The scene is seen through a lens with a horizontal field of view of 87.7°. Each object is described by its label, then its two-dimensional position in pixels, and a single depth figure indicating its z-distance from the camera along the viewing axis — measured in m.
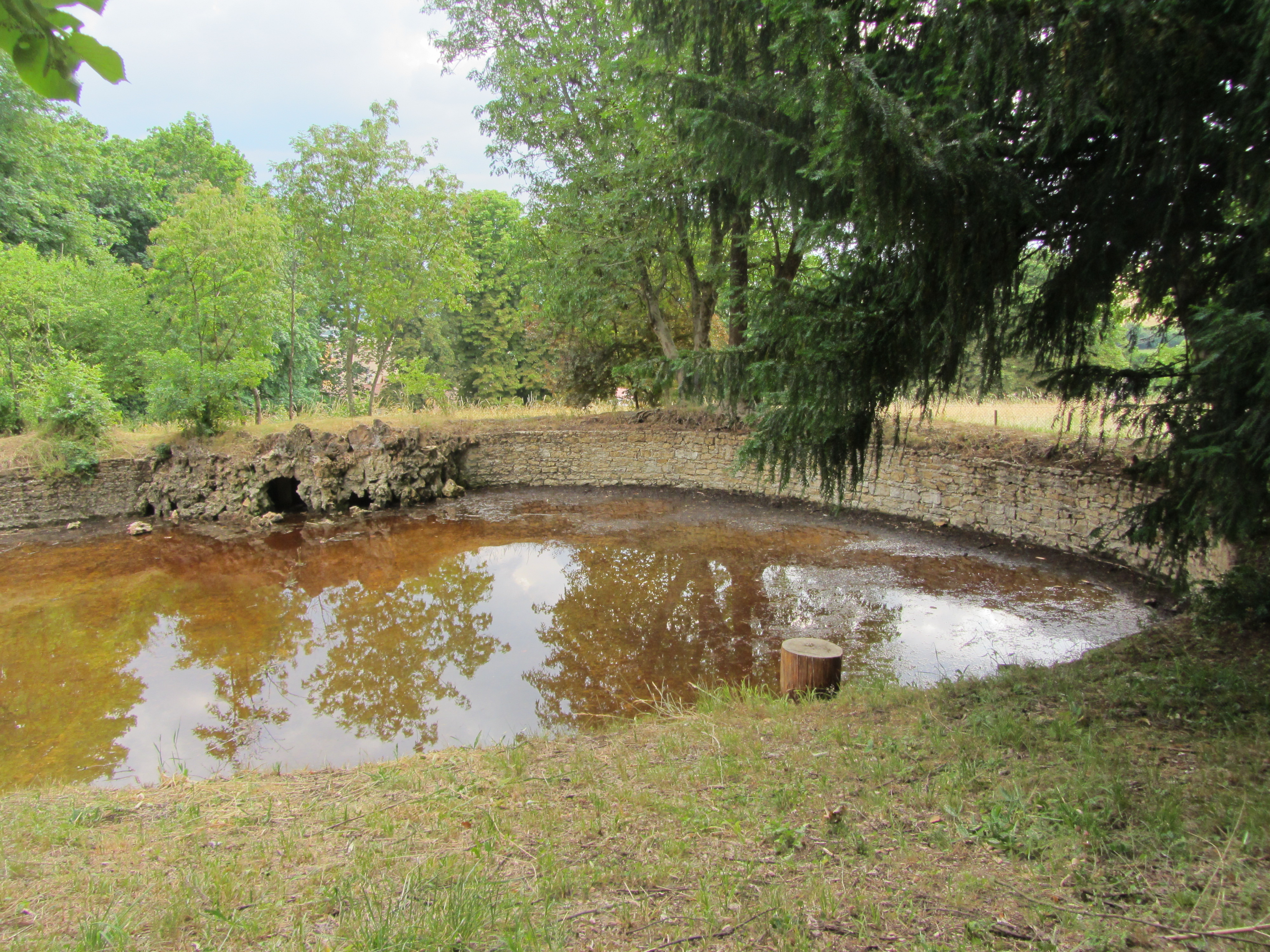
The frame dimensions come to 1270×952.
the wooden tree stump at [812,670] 4.84
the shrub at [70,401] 13.17
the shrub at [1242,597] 4.55
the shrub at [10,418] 14.04
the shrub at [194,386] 14.07
